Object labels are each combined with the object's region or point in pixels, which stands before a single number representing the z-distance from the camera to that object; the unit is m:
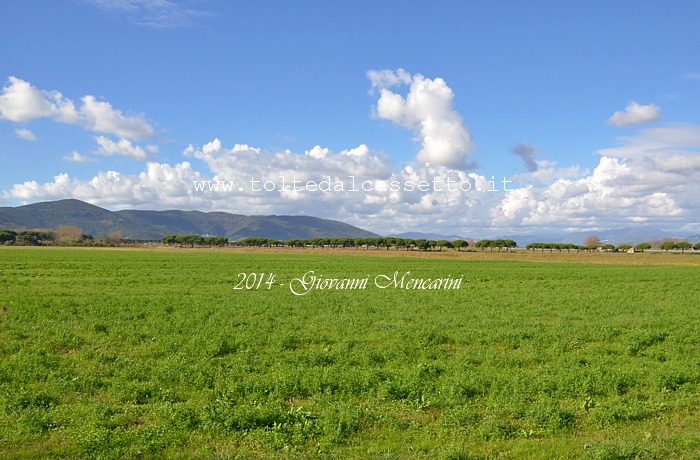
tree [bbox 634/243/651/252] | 193.01
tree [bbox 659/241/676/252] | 190.62
